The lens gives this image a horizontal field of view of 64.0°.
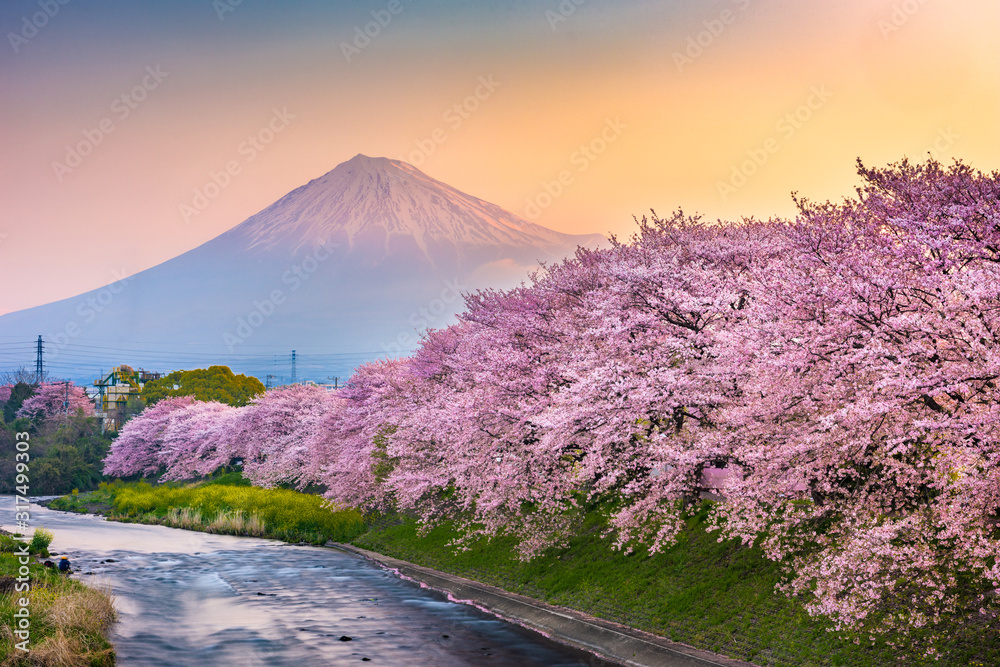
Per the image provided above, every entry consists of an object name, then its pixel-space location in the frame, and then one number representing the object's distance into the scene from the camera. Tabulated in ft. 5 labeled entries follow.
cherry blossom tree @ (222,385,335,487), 195.93
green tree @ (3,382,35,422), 305.73
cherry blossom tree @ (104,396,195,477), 266.77
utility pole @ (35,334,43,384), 369.71
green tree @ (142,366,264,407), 329.31
